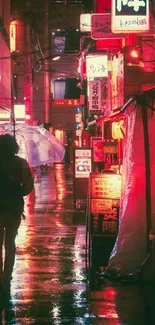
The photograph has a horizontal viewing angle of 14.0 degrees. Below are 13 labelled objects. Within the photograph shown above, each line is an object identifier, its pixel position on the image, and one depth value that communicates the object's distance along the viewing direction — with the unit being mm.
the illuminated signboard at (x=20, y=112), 32500
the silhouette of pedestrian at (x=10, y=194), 8383
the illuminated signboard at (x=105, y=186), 10656
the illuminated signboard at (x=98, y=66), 21312
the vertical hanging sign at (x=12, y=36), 33844
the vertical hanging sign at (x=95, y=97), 23984
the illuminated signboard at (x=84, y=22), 26906
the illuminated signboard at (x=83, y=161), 19094
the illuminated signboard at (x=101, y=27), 16734
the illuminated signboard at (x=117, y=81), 15609
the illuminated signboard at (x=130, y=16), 14227
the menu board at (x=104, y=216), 10562
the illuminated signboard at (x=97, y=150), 21297
